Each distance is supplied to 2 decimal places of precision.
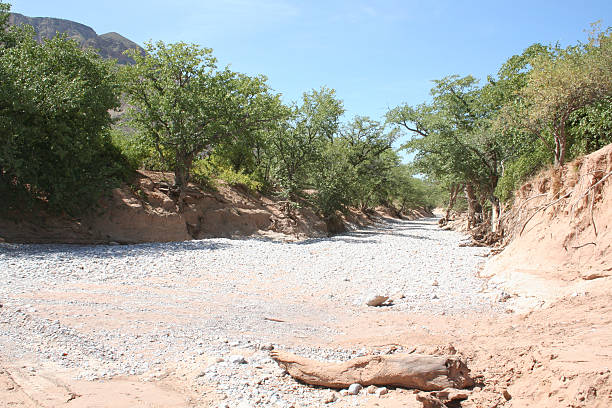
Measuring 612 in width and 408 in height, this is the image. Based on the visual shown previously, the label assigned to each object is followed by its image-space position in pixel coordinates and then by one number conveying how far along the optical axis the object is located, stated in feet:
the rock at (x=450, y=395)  13.01
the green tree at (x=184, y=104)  55.88
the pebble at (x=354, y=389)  14.15
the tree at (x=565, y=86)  40.11
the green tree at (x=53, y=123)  39.78
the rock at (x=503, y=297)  28.12
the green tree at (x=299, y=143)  73.72
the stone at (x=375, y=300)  27.63
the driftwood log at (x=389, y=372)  13.96
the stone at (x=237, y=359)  15.88
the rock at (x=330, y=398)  13.64
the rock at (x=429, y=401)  12.20
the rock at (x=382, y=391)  13.86
